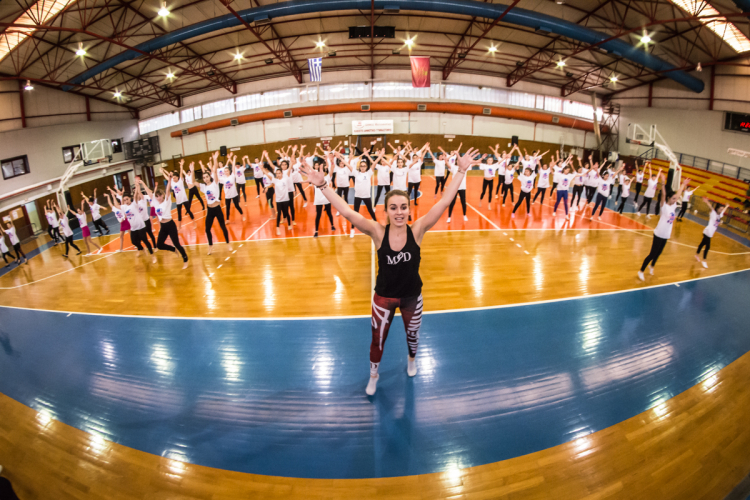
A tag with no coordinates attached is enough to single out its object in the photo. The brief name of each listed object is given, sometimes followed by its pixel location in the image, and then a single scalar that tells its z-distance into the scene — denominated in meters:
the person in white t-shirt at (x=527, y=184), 11.36
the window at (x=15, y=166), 17.12
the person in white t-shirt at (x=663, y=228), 6.87
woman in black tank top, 3.23
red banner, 17.77
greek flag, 16.55
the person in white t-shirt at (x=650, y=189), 11.98
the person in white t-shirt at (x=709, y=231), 8.09
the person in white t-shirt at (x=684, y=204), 11.55
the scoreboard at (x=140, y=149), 26.66
